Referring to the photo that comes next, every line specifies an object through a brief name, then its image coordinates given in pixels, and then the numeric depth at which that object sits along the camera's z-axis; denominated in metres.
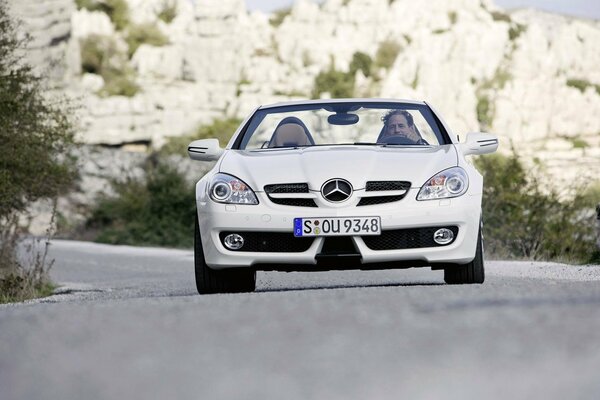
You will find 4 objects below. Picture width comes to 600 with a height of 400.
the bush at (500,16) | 117.77
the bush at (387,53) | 100.25
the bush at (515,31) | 106.56
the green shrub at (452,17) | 111.68
